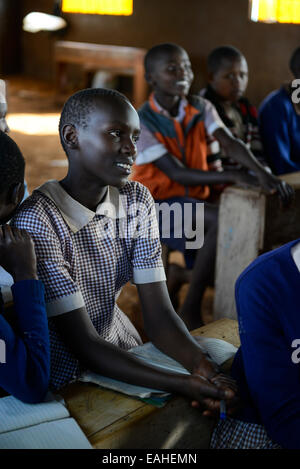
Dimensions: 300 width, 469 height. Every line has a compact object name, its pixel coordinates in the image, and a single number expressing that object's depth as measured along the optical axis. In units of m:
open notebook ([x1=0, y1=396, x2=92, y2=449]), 2.17
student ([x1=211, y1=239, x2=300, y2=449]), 2.20
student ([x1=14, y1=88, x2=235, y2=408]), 2.35
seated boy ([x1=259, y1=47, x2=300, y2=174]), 3.89
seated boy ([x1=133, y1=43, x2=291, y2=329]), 3.46
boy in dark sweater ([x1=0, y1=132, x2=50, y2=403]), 2.21
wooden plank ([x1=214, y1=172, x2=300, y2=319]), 3.21
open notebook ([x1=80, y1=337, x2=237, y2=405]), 2.31
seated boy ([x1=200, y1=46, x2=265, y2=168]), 3.87
